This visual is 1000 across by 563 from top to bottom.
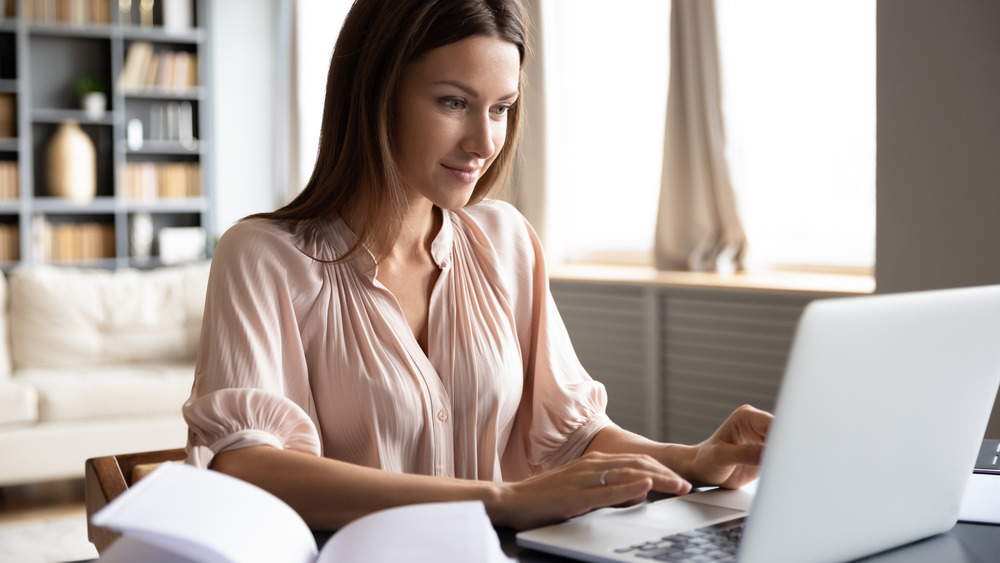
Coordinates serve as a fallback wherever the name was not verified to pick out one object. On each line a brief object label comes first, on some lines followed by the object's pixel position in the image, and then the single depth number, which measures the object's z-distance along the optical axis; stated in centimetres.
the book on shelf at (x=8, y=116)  571
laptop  68
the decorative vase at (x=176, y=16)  618
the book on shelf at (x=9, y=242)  577
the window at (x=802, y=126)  335
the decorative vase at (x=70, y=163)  580
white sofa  352
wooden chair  127
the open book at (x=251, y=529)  63
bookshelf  575
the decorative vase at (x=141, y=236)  616
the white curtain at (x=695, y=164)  357
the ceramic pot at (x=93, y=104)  592
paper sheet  95
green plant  593
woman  107
